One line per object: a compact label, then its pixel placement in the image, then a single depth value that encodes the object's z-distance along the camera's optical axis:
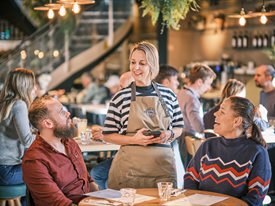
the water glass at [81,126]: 7.04
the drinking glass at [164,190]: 3.99
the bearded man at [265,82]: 8.33
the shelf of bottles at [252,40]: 12.47
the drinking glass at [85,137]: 6.45
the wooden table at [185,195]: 3.92
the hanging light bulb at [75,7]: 6.38
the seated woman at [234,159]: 4.28
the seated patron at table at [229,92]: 7.16
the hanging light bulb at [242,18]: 6.95
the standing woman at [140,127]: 4.71
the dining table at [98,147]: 6.23
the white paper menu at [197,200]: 3.93
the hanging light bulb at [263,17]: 6.86
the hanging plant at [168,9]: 6.67
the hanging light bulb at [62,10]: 6.88
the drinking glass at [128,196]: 3.86
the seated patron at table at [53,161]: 4.22
